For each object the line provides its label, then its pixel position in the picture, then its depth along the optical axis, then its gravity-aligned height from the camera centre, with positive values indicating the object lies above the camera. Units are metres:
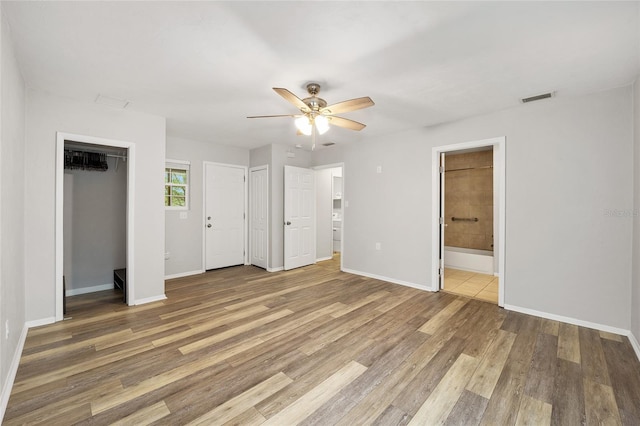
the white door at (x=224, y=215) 5.38 -0.08
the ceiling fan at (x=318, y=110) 2.57 +1.00
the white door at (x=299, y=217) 5.44 -0.12
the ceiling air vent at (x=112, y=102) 3.09 +1.25
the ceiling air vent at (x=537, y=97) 2.95 +1.25
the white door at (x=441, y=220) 4.18 -0.13
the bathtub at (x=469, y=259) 5.22 -0.94
